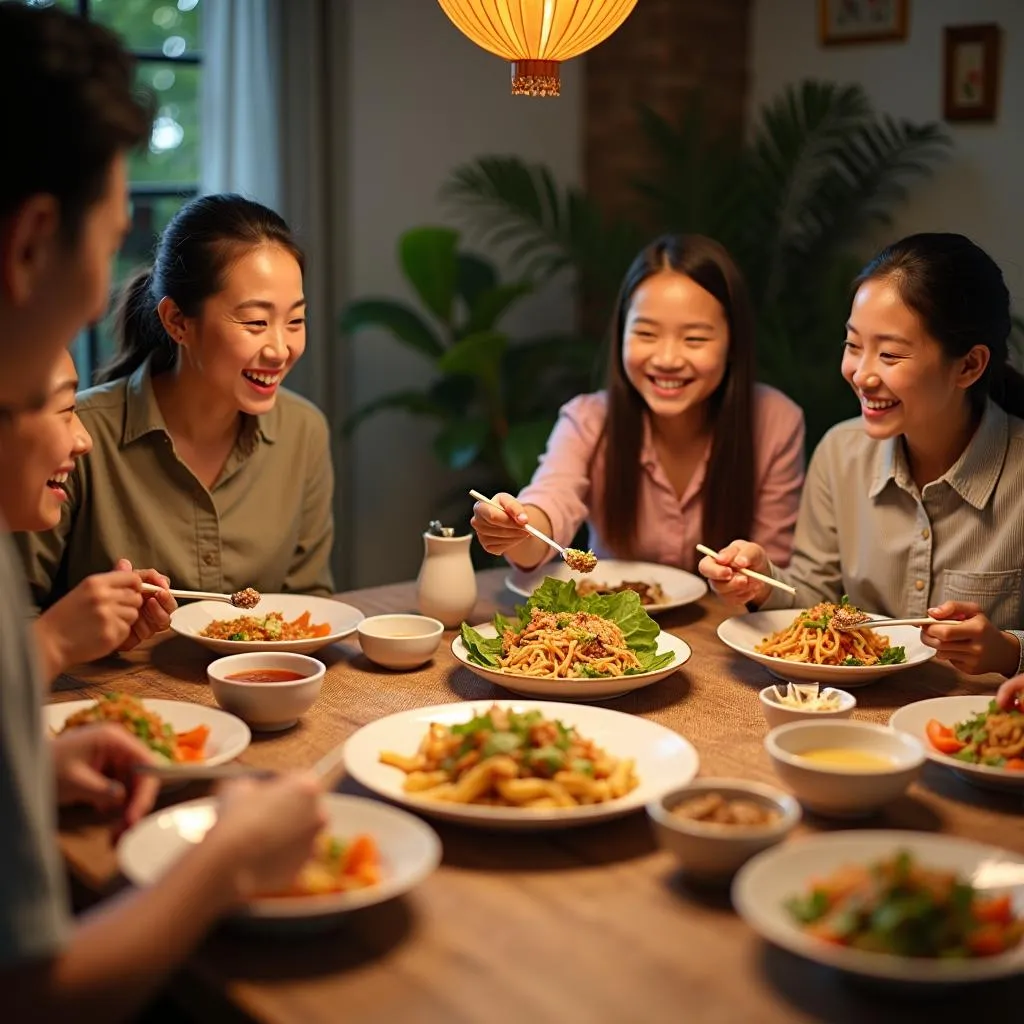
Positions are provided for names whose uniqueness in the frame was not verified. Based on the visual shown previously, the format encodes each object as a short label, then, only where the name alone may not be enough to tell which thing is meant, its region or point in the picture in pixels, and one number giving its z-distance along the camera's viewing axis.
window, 4.52
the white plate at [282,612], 2.19
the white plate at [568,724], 1.53
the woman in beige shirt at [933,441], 2.42
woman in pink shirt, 2.91
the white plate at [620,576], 2.68
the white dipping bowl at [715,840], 1.41
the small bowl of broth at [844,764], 1.58
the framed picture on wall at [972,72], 4.31
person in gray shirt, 1.14
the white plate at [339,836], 1.30
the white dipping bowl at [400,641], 2.17
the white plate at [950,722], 1.69
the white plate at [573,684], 2.00
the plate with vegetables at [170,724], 1.69
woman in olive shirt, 2.55
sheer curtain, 4.38
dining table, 1.23
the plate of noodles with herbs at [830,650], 2.11
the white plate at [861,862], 1.18
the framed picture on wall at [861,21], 4.57
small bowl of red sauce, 1.85
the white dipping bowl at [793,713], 1.85
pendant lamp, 2.22
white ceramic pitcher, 2.44
